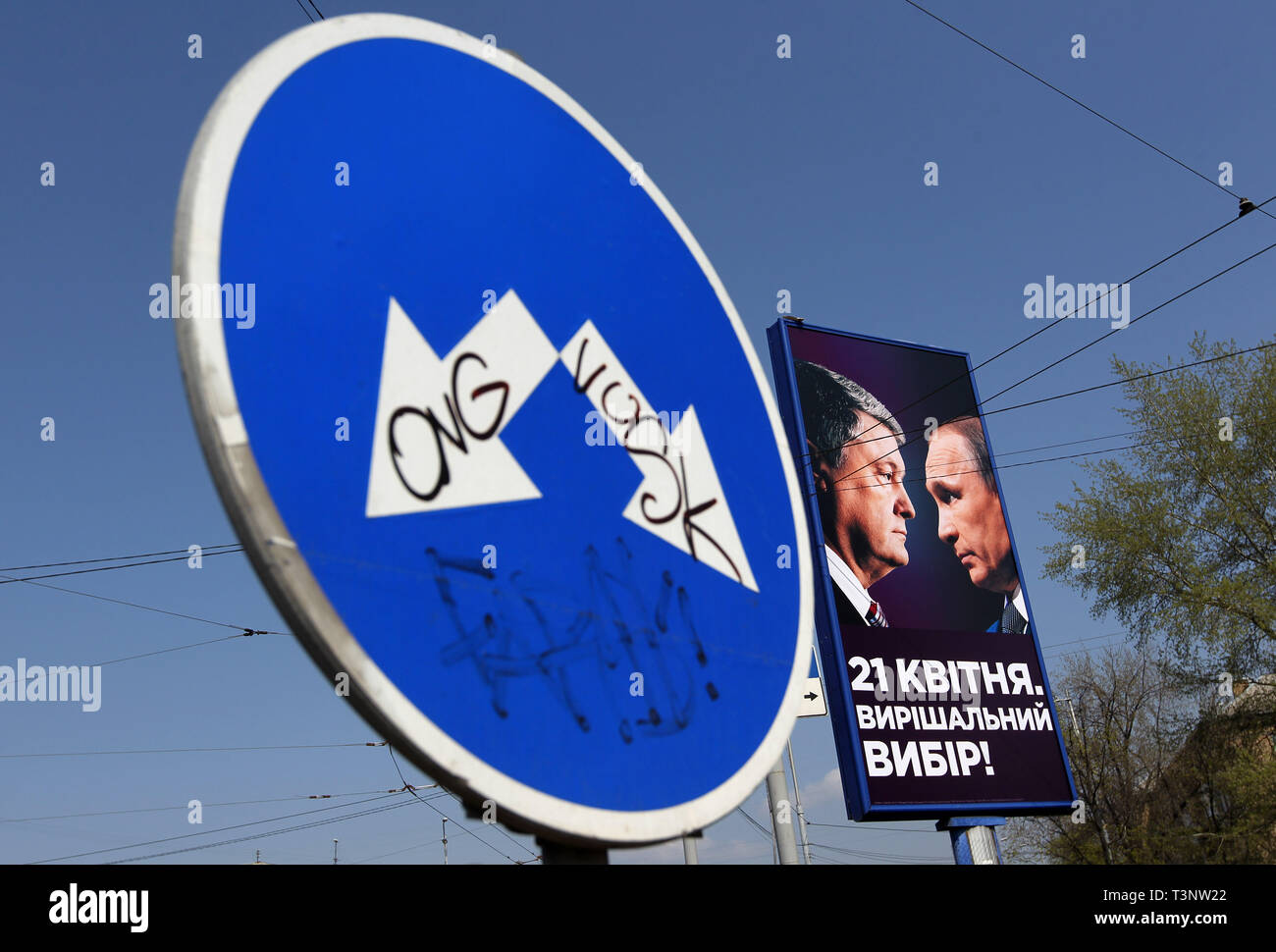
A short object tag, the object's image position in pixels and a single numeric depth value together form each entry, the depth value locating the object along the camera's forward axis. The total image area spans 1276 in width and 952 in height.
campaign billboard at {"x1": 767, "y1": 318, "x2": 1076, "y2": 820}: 9.41
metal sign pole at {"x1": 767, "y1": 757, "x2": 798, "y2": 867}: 8.99
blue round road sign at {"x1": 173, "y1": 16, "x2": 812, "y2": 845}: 1.28
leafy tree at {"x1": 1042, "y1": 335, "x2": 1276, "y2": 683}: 18.69
